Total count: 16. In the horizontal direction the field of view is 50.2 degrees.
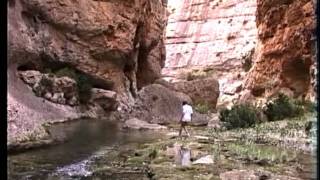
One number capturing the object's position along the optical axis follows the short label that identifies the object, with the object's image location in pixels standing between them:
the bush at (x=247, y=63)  45.17
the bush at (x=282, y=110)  18.05
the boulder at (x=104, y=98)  22.63
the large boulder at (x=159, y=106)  24.36
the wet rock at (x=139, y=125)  18.68
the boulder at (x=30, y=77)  19.30
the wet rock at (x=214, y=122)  19.11
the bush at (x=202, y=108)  28.96
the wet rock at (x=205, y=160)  8.60
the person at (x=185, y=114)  14.51
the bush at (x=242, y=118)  16.54
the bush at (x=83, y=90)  21.78
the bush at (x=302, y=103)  18.05
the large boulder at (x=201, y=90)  32.99
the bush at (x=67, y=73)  21.52
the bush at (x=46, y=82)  19.38
